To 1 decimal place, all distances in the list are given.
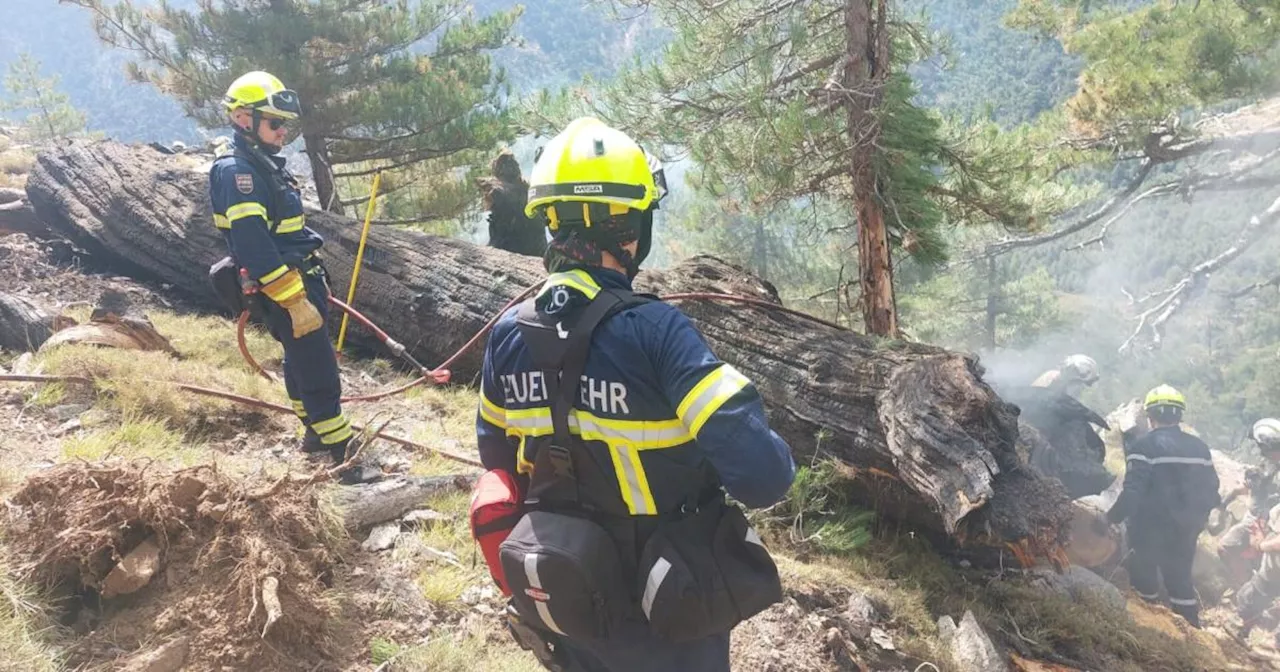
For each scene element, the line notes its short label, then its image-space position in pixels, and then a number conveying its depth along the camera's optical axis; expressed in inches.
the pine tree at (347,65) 343.3
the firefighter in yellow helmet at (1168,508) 249.3
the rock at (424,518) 133.0
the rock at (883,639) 125.9
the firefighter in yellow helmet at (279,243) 143.6
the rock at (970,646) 126.3
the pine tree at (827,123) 203.6
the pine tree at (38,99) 1142.3
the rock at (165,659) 85.6
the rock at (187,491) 100.5
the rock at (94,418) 152.8
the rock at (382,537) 124.1
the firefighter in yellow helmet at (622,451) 63.8
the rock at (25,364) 173.6
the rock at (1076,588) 156.9
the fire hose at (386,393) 161.0
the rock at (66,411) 155.4
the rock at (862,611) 129.5
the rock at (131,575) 93.9
